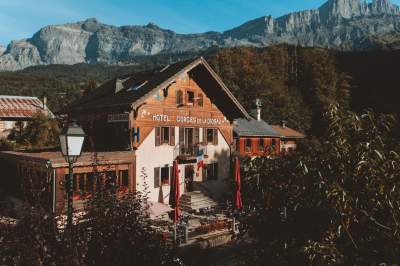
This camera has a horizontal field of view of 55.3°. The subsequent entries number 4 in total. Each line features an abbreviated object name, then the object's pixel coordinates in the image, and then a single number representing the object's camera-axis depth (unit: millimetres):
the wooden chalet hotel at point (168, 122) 23219
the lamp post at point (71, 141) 8381
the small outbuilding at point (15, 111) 37656
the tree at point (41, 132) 32812
